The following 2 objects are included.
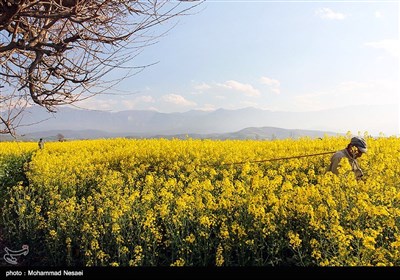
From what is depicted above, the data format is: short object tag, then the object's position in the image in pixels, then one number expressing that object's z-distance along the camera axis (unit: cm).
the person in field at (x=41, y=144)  1798
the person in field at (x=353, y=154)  581
